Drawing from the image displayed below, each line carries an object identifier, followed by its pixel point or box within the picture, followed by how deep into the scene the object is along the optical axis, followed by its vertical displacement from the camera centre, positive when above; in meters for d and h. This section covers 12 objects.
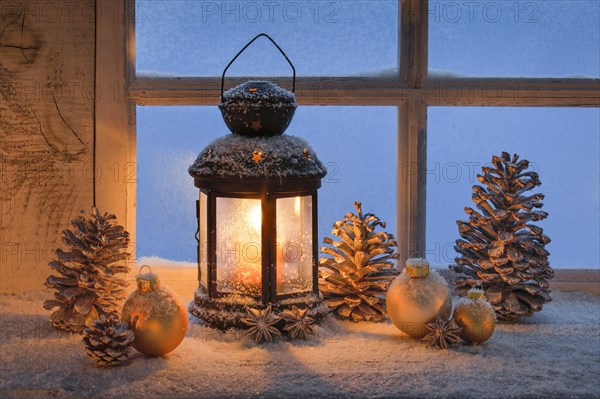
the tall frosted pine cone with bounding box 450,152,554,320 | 1.32 -0.05
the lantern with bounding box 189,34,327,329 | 1.25 -0.01
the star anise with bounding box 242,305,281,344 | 1.24 -0.11
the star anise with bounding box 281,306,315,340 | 1.25 -0.11
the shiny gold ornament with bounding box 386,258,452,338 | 1.25 -0.09
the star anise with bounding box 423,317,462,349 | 1.23 -0.12
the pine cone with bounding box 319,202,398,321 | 1.32 -0.07
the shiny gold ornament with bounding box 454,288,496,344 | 1.24 -0.11
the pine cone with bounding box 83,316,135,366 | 1.16 -0.11
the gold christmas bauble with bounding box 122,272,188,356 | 1.19 -0.10
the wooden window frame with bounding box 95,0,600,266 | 1.39 +0.11
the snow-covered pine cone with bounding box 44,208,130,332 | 1.26 -0.07
